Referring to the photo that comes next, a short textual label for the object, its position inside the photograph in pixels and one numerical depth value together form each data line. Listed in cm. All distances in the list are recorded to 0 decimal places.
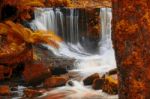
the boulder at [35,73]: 943
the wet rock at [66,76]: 961
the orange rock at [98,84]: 858
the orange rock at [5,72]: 977
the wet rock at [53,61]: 1049
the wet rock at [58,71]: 1018
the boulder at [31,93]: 829
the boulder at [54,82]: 909
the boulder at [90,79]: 917
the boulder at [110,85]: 785
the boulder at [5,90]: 868
